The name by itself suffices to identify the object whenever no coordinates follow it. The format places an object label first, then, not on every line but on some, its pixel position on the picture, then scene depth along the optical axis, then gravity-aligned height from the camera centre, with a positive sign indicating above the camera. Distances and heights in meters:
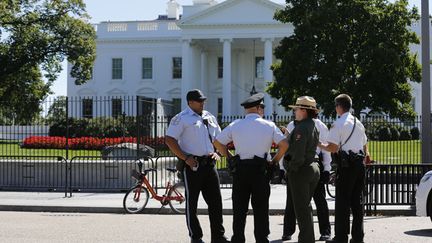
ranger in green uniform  8.00 -0.62
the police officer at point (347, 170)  8.90 -0.67
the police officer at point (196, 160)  8.52 -0.52
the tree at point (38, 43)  38.81 +4.53
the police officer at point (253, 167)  8.06 -0.57
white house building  60.97 +6.49
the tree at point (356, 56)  25.62 +2.48
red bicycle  13.98 -1.63
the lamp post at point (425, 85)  14.32 +0.77
